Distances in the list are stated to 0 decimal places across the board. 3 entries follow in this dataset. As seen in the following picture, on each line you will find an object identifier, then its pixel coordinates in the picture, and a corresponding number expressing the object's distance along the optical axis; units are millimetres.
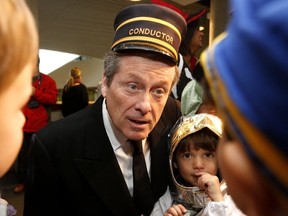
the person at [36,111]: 3354
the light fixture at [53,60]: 7980
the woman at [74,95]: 4305
